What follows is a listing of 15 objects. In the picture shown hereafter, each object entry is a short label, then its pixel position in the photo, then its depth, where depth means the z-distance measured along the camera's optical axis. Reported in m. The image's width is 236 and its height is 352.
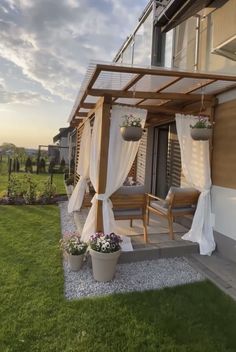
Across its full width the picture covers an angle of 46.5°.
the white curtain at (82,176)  7.86
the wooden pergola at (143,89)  4.10
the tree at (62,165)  21.34
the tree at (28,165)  20.66
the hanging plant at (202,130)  4.99
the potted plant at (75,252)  4.54
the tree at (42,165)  20.97
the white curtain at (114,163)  5.14
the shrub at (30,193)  9.63
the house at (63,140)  26.19
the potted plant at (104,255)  4.16
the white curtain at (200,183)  5.48
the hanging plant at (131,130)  4.82
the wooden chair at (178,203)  5.56
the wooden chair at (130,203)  5.41
